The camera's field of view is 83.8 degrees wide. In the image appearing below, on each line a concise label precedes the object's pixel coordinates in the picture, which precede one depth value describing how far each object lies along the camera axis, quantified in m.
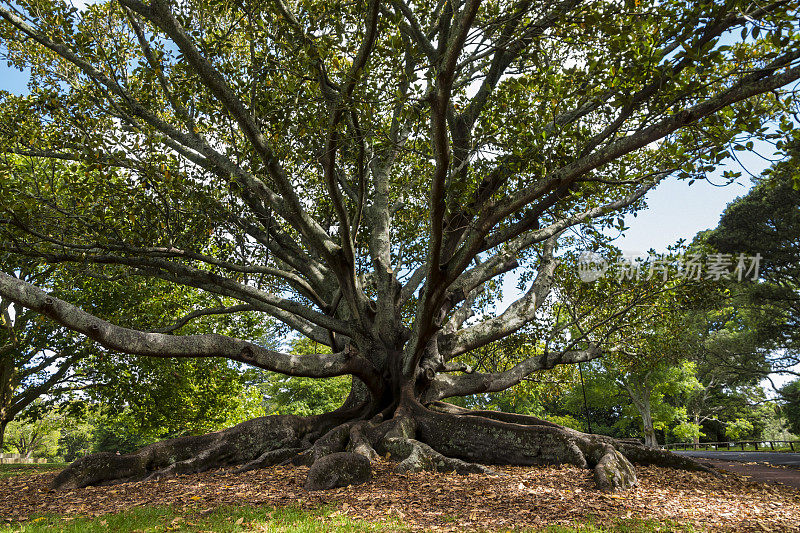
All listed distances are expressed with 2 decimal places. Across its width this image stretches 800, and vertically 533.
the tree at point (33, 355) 14.25
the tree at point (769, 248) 19.95
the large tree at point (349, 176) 6.00
